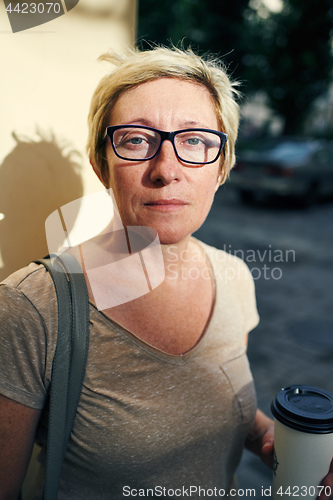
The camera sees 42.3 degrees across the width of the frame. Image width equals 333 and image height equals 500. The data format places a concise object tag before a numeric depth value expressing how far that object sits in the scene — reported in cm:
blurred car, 996
